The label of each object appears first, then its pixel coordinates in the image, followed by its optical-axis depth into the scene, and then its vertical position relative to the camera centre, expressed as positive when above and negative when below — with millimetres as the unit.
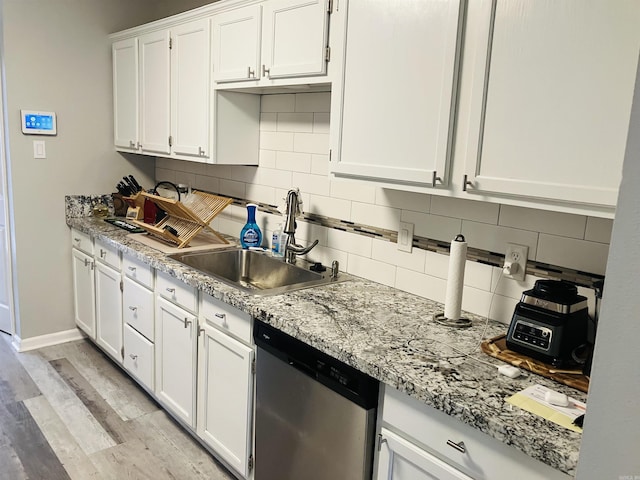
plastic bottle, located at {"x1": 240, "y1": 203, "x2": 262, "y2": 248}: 2850 -423
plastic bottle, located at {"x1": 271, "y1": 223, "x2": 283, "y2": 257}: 2711 -459
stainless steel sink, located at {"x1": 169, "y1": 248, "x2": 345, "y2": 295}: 2541 -582
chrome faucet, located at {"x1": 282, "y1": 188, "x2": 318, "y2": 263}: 2568 -341
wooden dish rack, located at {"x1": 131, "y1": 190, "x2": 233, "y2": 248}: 2863 -366
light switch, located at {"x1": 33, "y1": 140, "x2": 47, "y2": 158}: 3375 -25
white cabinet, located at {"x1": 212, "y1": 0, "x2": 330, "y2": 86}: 2084 +512
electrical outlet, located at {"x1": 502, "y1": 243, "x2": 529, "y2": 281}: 1792 -323
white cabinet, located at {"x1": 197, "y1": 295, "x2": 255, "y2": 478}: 2076 -982
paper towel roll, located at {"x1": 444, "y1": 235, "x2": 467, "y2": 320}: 1760 -391
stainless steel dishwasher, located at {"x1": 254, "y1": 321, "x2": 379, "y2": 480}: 1575 -856
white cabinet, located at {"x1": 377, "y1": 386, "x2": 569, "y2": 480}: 1204 -725
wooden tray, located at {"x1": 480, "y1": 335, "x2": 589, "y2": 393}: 1405 -564
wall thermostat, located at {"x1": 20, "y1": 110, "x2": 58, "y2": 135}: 3297 +150
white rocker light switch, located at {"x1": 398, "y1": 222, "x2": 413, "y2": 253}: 2189 -312
